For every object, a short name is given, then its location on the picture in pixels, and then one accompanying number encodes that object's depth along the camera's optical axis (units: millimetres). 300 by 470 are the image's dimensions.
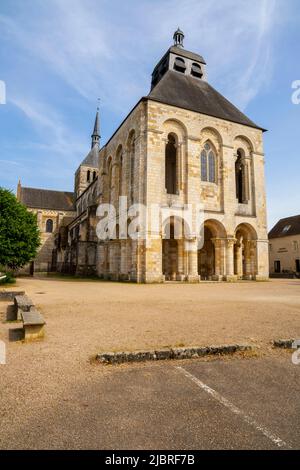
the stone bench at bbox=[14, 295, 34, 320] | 6008
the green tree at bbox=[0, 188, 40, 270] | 16016
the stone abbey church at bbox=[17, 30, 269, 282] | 20531
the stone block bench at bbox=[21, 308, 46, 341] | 4629
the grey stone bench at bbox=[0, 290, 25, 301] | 9789
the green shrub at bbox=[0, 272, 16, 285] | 16086
